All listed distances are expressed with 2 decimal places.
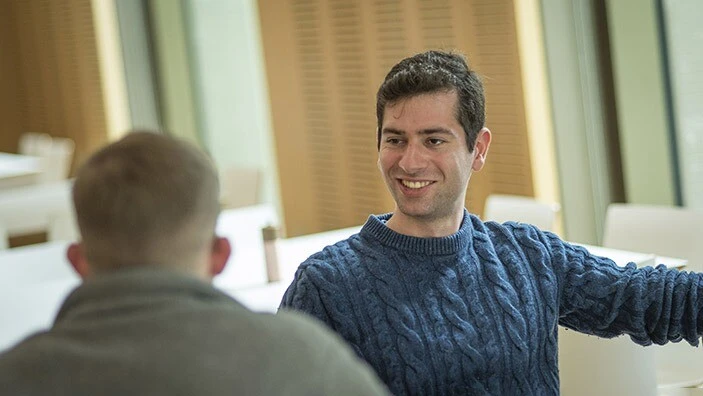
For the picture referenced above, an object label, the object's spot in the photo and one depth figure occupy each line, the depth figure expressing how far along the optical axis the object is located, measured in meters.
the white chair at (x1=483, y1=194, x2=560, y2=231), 6.87
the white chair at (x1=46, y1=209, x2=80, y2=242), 10.92
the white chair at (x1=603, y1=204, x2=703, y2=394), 6.29
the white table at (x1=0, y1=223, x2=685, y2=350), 5.93
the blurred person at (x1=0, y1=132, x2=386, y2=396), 2.14
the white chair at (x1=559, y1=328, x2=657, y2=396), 5.70
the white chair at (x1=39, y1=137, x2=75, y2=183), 13.83
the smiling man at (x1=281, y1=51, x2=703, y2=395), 4.01
